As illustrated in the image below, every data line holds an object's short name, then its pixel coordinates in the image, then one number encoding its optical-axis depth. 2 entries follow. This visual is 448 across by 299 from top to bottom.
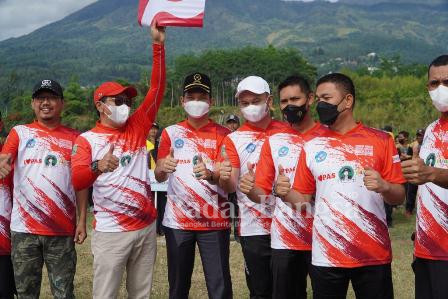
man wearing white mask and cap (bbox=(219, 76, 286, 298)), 4.83
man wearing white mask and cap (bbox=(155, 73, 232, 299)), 5.00
